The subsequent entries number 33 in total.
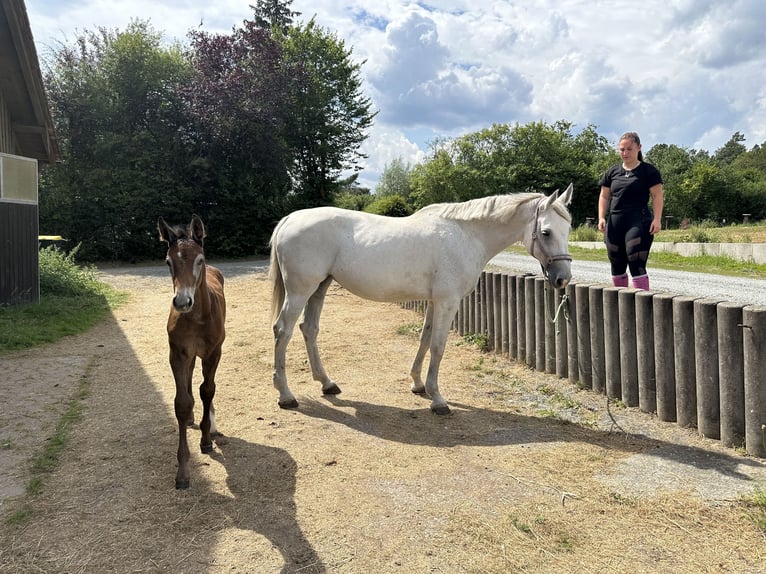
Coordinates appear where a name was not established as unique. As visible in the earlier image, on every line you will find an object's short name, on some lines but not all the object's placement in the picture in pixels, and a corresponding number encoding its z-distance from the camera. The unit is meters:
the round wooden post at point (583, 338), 4.94
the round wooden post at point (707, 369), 3.62
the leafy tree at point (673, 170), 39.59
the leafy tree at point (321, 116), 26.77
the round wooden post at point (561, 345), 5.29
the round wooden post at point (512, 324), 6.17
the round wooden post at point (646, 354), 4.19
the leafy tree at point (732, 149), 76.00
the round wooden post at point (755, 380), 3.29
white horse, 4.50
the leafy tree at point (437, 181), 42.44
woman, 4.71
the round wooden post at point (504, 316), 6.37
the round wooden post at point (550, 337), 5.50
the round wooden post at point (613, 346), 4.58
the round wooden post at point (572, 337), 5.10
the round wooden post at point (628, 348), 4.38
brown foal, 2.97
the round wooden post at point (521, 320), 6.00
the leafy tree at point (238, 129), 21.53
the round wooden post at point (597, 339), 4.75
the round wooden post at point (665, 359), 4.00
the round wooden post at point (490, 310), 6.63
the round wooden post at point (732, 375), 3.44
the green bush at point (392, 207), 30.77
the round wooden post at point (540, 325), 5.66
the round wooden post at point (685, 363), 3.81
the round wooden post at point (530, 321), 5.84
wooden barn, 8.90
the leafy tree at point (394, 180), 60.44
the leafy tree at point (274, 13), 33.34
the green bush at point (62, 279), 10.73
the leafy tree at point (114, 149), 20.25
